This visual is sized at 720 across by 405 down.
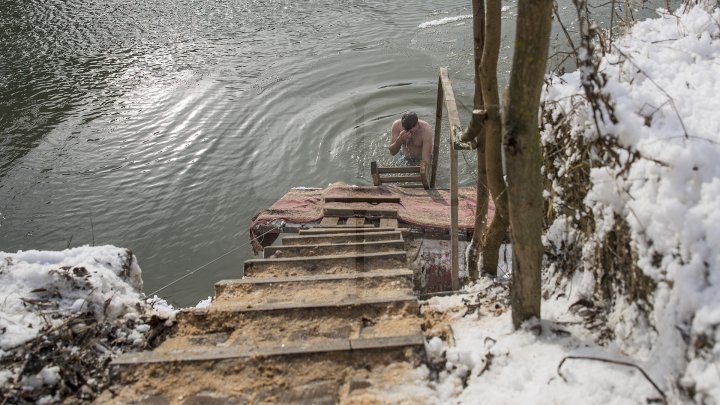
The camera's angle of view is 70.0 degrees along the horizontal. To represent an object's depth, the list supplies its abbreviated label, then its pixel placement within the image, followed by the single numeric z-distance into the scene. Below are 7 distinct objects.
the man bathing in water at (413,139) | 9.51
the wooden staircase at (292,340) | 2.72
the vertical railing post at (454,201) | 5.06
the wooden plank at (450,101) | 4.93
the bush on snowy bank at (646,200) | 1.97
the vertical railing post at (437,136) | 8.02
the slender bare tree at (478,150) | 4.03
